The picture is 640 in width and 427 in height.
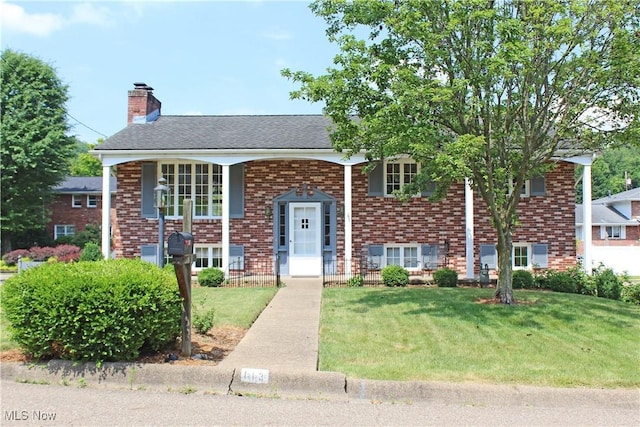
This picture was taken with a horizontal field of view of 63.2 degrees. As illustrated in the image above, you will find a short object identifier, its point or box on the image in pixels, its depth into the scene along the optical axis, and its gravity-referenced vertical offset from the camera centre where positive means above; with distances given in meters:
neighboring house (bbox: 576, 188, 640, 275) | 40.22 +0.67
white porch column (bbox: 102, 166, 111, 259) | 16.50 +0.49
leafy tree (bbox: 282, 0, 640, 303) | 9.48 +2.85
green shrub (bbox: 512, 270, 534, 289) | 14.49 -1.41
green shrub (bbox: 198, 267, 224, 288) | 14.75 -1.38
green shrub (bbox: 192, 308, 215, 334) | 8.05 -1.46
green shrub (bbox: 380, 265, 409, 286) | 14.62 -1.31
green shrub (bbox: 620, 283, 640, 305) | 14.07 -1.77
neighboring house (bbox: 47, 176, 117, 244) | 31.75 +1.20
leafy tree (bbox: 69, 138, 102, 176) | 53.69 +6.58
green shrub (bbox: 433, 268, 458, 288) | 14.66 -1.37
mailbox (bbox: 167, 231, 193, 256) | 6.41 -0.19
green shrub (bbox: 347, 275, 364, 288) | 14.63 -1.48
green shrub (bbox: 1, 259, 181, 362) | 6.05 -0.98
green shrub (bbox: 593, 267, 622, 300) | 14.04 -1.51
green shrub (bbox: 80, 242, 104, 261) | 18.55 -0.87
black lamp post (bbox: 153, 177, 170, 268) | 8.57 +0.37
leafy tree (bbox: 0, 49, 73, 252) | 26.38 +4.56
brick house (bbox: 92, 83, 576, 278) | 17.05 +0.51
